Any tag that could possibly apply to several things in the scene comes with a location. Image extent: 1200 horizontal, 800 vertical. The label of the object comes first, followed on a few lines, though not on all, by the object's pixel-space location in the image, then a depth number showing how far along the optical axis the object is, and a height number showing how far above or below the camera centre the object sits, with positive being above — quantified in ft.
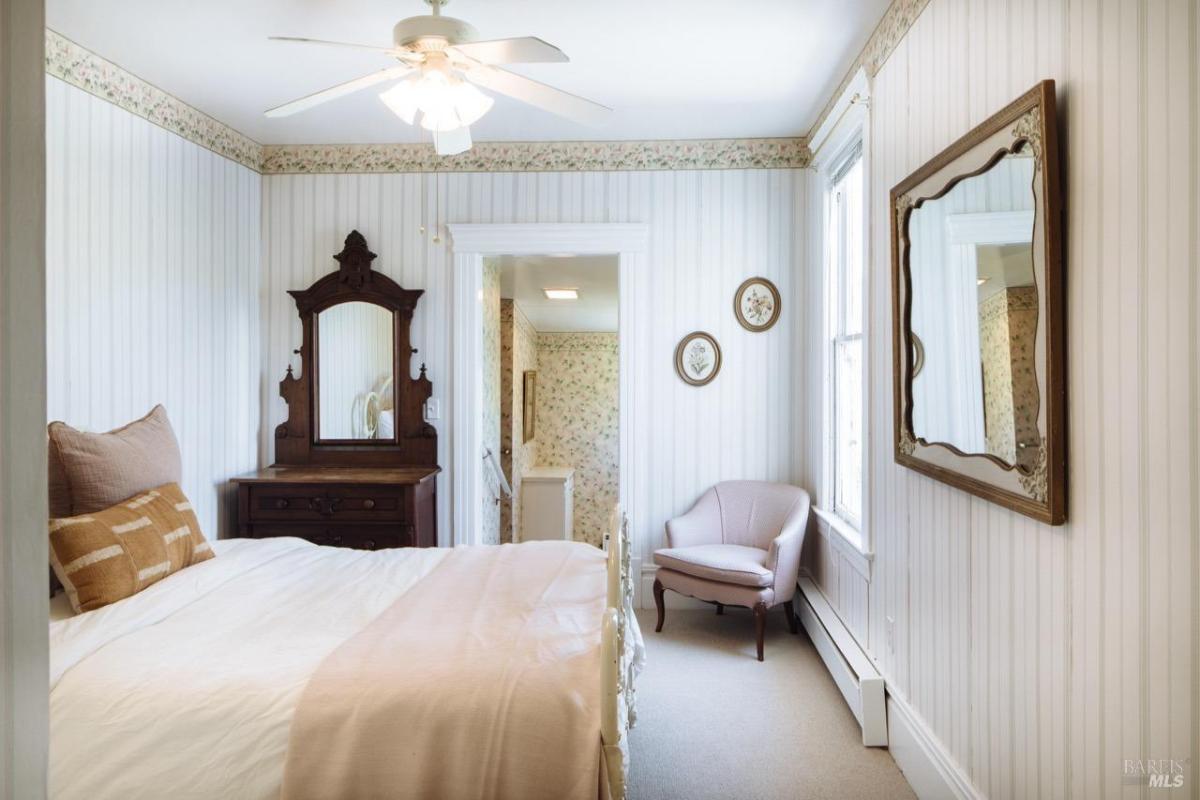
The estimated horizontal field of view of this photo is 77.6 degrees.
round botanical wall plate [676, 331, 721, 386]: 13.87 +0.79
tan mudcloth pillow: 7.15 -1.47
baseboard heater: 8.91 -3.52
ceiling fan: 6.87 +3.27
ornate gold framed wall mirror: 5.11 +0.71
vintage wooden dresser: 13.78 +0.30
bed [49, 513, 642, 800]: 5.44 -2.30
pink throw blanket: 5.46 -2.39
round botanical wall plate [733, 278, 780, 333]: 13.80 +1.78
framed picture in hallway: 22.38 -0.17
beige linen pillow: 8.05 -0.70
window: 11.35 +0.96
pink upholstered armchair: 11.67 -2.52
